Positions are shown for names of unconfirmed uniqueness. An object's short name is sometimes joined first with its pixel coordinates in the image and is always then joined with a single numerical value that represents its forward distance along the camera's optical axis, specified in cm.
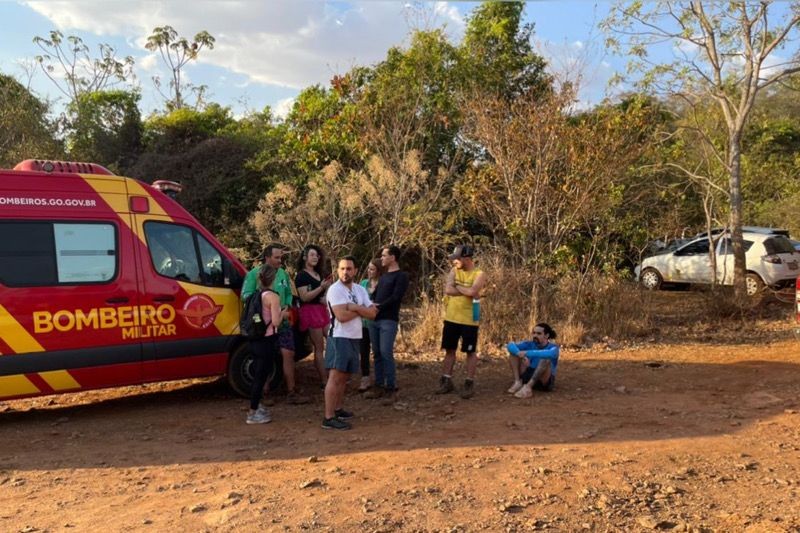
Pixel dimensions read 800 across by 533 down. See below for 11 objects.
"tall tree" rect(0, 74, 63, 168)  1695
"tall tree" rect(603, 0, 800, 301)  1112
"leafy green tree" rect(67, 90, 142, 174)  1952
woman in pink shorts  707
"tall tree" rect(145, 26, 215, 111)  3319
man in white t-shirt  583
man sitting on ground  698
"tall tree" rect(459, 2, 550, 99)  1409
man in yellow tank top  691
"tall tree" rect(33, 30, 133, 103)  2950
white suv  1345
